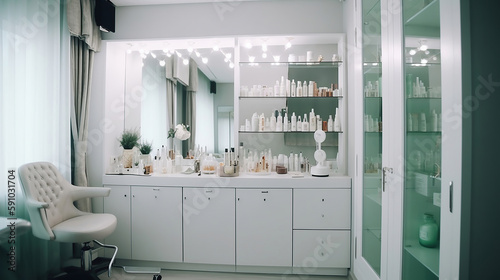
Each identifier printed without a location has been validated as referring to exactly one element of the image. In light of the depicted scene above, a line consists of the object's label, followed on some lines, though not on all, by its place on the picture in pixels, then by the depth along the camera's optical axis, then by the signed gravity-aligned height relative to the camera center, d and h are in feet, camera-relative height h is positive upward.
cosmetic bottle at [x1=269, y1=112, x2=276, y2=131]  9.40 +0.61
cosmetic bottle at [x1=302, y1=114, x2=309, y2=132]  9.25 +0.53
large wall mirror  10.05 +1.98
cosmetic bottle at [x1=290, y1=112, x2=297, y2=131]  9.32 +0.65
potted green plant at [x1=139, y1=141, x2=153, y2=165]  9.42 -0.43
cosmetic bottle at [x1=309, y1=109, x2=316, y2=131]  9.22 +0.69
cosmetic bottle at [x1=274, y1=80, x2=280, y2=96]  9.39 +1.85
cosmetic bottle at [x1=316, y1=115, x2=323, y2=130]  9.21 +0.64
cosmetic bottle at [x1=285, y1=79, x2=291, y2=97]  9.37 +1.91
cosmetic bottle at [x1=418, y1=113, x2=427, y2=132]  5.02 +0.35
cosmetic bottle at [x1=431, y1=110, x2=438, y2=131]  4.68 +0.37
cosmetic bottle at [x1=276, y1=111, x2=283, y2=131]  9.38 +0.65
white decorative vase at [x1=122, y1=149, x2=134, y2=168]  9.19 -0.62
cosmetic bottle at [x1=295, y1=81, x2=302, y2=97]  9.37 +1.81
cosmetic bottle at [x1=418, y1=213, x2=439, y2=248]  4.82 -1.77
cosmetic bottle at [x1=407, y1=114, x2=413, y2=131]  5.24 +0.32
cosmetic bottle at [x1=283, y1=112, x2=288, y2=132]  9.35 +0.65
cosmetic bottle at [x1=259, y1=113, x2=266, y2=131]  9.41 +0.65
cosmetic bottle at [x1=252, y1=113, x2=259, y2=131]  9.42 +0.65
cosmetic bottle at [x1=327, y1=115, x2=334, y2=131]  9.18 +0.60
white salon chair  6.44 -2.04
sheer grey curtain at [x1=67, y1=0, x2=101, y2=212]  8.41 +2.04
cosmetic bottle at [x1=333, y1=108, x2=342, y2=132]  9.08 +0.60
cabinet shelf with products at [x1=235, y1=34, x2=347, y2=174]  9.29 +1.59
